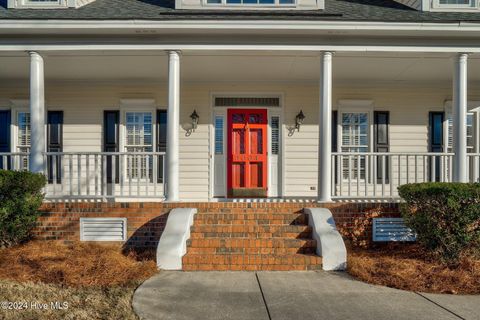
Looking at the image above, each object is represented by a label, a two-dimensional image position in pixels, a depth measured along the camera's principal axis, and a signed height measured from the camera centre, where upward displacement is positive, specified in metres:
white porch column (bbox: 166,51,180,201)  7.09 +0.57
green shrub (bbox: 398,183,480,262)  5.57 -0.92
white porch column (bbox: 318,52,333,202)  7.16 +0.47
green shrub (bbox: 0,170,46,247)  6.09 -0.77
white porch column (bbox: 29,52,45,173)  7.23 +0.80
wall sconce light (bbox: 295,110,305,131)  9.62 +0.93
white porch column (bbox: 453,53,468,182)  7.28 +0.72
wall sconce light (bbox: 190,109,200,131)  9.60 +0.96
